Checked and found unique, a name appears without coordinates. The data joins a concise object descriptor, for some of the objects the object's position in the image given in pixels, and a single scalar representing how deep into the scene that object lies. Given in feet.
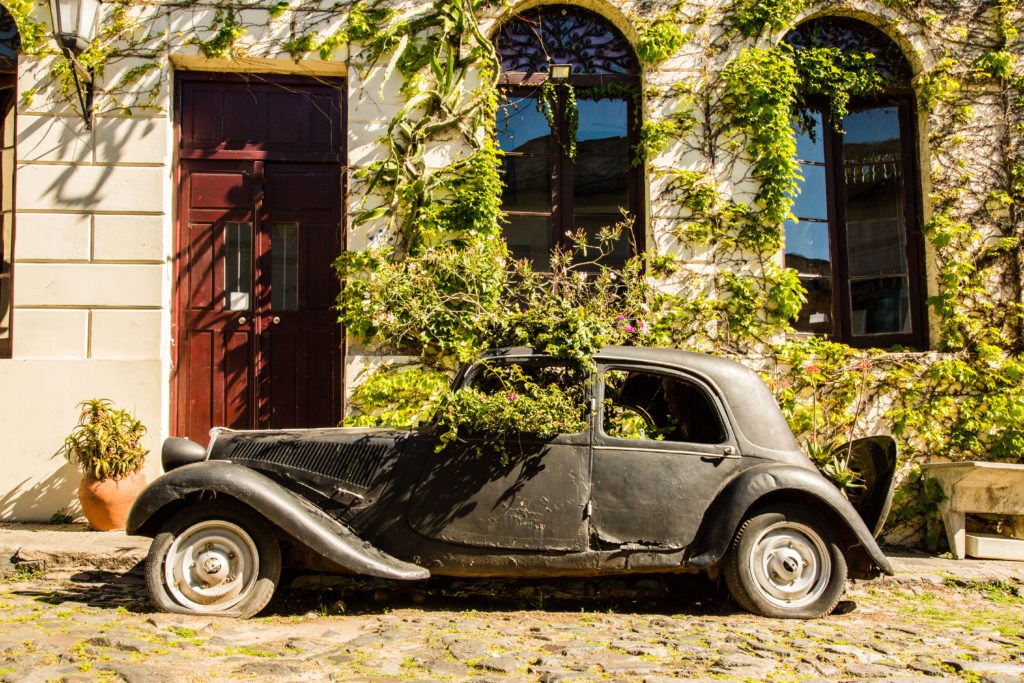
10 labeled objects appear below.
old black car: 14.98
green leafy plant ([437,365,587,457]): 15.38
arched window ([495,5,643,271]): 26.81
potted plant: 21.50
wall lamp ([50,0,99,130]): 22.71
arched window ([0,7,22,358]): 25.46
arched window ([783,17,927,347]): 26.68
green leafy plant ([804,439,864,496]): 17.67
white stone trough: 21.84
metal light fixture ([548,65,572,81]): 26.58
